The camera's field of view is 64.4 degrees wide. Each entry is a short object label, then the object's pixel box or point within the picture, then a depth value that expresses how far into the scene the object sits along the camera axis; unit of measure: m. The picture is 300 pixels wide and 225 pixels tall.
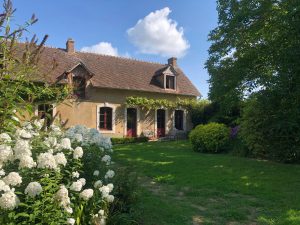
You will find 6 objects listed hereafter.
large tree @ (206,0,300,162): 6.12
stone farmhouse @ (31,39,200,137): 14.95
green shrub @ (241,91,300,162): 6.55
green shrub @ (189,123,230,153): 10.57
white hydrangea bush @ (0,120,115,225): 2.16
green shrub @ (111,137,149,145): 14.72
